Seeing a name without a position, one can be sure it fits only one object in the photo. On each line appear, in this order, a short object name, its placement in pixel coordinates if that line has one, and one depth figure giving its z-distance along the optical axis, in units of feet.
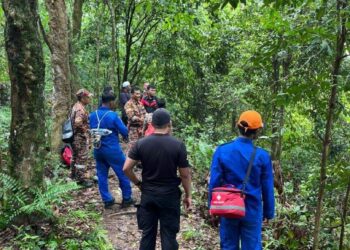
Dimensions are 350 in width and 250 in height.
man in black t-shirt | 16.92
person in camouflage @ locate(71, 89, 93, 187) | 27.84
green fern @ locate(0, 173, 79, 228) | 17.97
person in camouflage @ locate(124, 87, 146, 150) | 33.94
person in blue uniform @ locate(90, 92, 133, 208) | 25.53
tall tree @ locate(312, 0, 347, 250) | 16.52
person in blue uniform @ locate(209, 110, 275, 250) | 16.37
